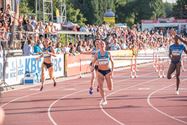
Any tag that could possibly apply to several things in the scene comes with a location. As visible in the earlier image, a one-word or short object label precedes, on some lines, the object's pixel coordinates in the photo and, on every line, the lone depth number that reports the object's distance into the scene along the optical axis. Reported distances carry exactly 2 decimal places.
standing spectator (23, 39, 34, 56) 26.72
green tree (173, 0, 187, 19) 108.38
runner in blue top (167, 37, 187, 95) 19.06
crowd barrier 24.75
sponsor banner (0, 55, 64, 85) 24.30
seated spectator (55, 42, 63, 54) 30.13
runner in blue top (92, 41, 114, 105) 16.34
